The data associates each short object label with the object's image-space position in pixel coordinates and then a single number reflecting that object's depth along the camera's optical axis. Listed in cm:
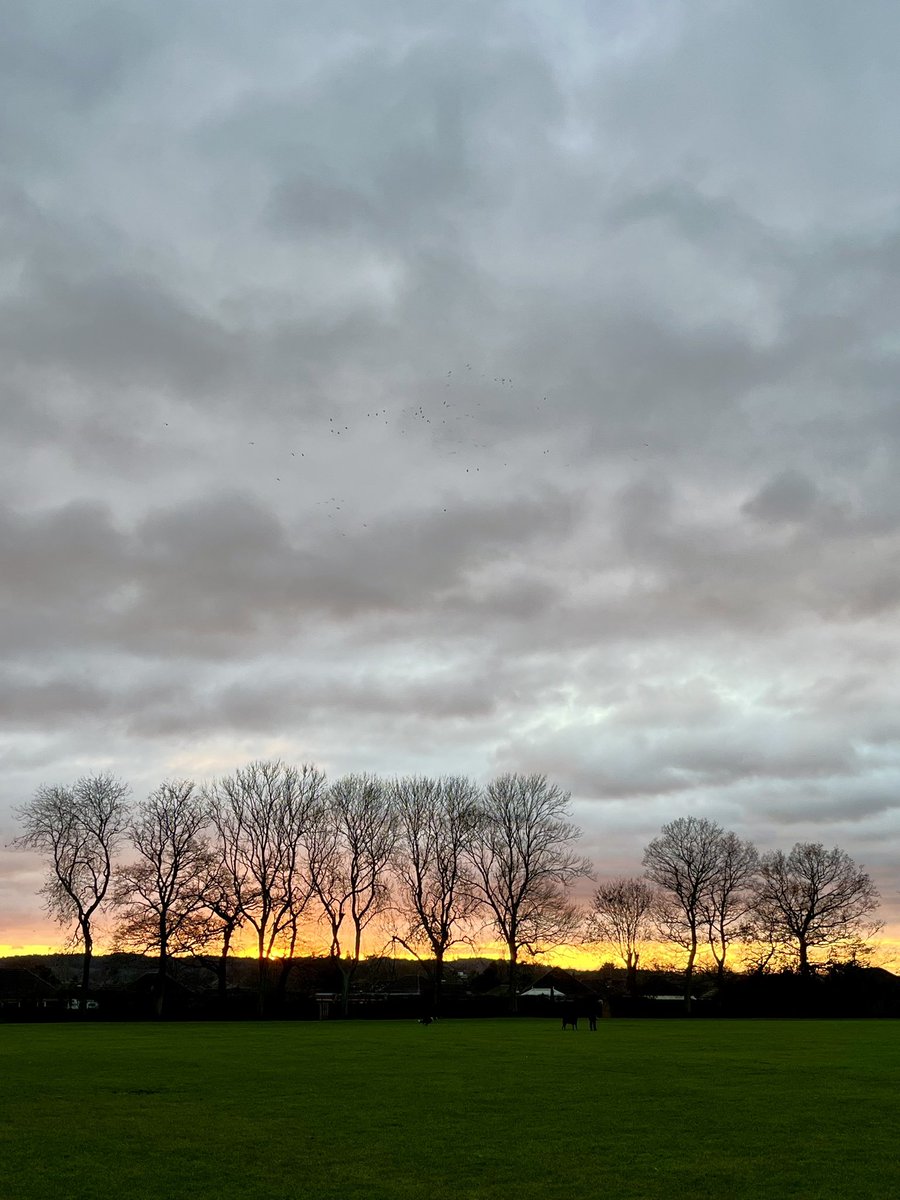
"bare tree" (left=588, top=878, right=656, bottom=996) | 13025
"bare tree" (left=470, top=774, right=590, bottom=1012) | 9744
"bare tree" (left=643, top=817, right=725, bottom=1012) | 10838
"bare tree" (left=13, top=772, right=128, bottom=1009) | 8956
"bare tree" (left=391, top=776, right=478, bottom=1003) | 9912
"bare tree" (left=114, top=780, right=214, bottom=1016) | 9012
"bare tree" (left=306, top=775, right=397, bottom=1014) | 9600
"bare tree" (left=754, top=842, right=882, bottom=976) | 10981
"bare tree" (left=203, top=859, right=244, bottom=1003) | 9212
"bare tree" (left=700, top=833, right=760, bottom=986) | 10762
